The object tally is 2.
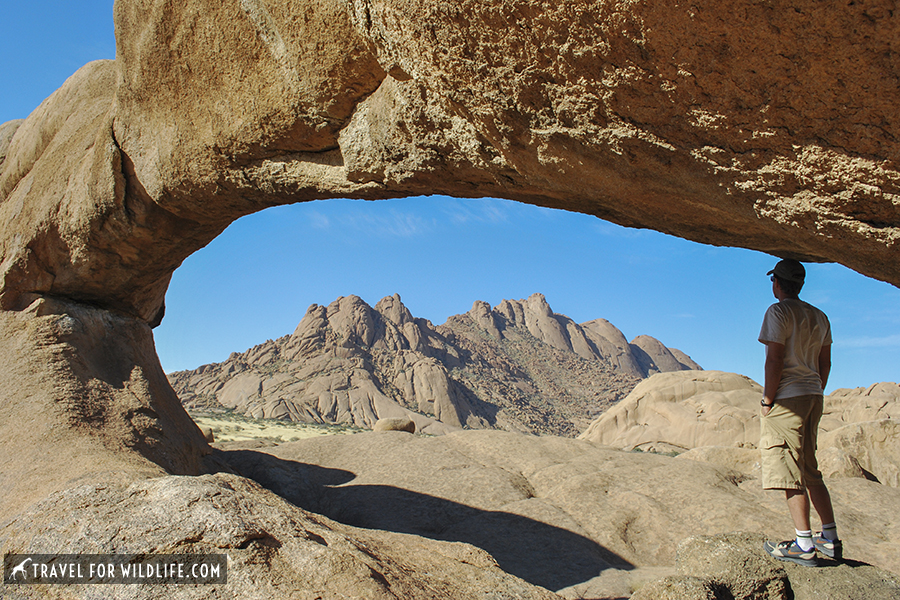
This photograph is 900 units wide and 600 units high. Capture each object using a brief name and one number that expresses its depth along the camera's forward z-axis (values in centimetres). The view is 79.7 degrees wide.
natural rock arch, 237
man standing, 326
